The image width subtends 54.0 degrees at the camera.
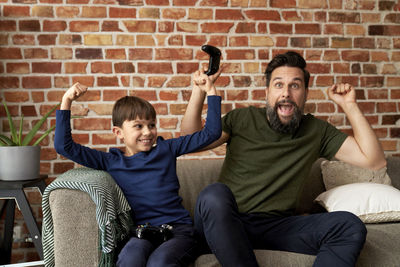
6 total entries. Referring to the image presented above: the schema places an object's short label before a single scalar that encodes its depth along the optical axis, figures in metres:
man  1.65
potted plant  2.06
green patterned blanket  1.45
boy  1.63
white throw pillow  1.87
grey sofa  1.47
